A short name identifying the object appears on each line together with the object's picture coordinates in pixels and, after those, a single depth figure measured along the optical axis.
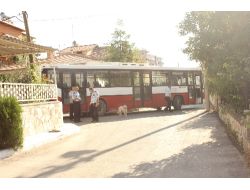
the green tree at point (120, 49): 33.26
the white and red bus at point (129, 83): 15.13
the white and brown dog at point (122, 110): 15.76
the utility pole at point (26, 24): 16.98
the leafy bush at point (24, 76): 12.34
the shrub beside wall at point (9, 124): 7.54
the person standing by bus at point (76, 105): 13.05
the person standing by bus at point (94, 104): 13.10
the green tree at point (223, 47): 6.20
